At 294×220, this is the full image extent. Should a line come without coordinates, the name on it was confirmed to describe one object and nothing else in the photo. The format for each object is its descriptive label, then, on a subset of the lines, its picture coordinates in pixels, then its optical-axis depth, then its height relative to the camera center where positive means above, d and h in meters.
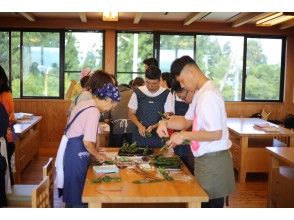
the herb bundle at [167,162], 1.97 -0.49
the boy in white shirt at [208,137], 1.65 -0.25
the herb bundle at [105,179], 1.73 -0.54
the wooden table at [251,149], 3.68 -0.73
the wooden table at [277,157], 2.46 -0.54
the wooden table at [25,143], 3.64 -0.76
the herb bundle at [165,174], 1.79 -0.52
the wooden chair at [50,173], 1.88 -0.55
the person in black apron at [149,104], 2.59 -0.12
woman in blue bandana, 1.85 -0.33
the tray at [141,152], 2.22 -0.48
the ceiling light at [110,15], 3.82 +0.99
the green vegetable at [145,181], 1.73 -0.54
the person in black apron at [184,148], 2.11 -0.44
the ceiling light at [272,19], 4.08 +1.11
